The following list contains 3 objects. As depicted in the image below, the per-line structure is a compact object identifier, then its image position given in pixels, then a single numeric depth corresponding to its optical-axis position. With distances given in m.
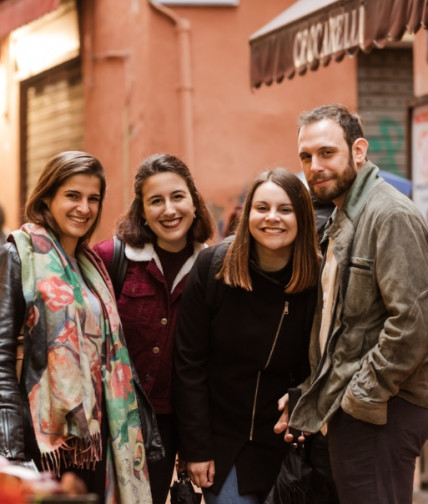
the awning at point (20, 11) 9.96
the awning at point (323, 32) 5.25
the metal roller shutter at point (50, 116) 11.44
